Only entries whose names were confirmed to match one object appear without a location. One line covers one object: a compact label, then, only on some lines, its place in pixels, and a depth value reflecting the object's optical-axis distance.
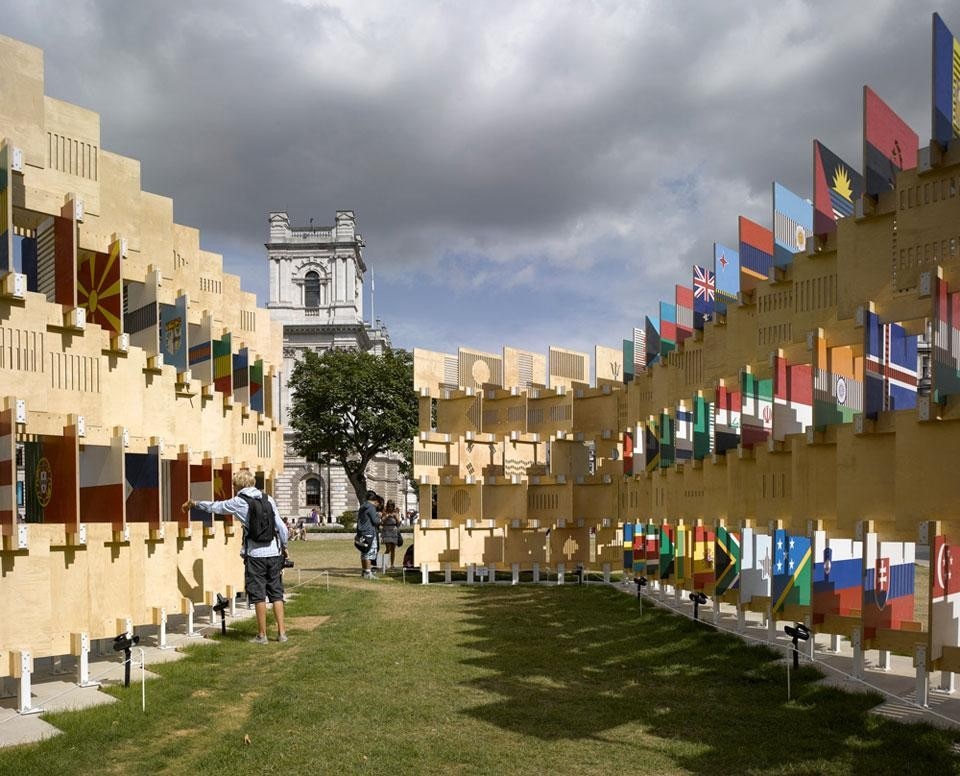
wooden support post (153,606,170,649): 10.14
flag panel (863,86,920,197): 7.66
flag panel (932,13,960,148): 6.68
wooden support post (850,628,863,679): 8.11
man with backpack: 11.18
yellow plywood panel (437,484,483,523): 19.59
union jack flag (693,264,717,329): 13.72
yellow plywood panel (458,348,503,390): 20.34
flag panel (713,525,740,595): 11.17
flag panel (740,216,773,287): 11.54
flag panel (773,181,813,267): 10.41
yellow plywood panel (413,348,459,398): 19.92
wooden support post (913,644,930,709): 6.94
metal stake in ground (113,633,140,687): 8.24
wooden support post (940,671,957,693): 7.78
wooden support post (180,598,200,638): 11.05
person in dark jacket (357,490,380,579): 20.83
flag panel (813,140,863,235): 8.83
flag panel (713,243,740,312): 13.30
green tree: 55.62
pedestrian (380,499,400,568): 23.05
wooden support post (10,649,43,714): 7.56
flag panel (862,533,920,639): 7.43
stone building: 82.81
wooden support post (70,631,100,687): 8.40
